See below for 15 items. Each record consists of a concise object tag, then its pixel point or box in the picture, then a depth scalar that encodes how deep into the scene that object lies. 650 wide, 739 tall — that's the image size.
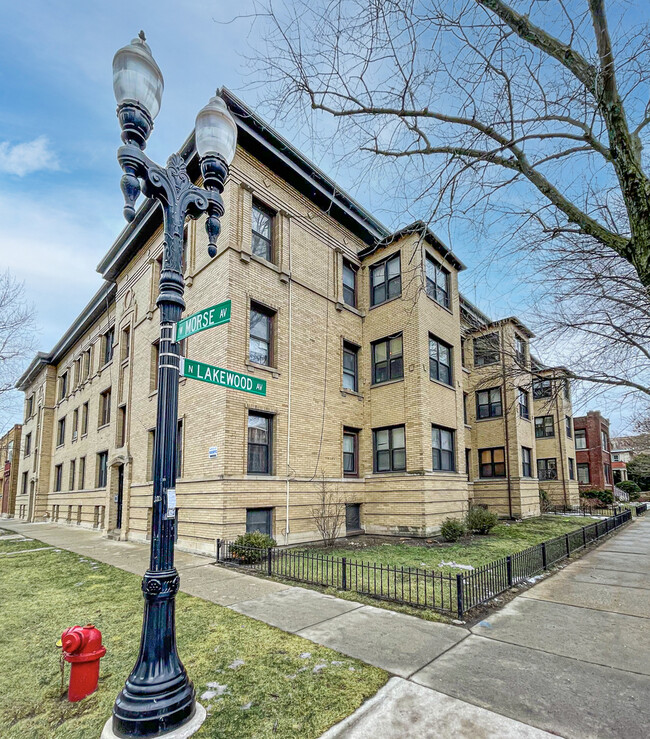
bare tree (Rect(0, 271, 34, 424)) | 23.78
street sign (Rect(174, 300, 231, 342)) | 4.44
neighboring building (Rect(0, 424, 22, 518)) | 42.47
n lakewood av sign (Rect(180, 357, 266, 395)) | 4.42
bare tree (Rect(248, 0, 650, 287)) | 4.51
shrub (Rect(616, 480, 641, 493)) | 51.26
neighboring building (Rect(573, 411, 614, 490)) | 42.17
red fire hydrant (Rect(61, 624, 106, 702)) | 4.10
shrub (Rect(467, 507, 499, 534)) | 16.48
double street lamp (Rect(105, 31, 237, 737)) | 3.59
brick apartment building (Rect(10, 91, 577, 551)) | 13.09
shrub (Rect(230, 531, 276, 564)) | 10.53
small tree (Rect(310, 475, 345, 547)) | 13.90
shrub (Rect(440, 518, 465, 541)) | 14.32
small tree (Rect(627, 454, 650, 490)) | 50.52
